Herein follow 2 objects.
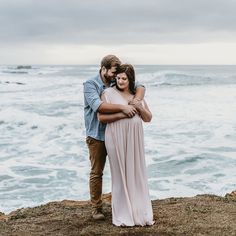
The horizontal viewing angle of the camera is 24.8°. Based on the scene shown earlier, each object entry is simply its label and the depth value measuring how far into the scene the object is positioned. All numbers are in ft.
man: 17.10
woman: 17.29
